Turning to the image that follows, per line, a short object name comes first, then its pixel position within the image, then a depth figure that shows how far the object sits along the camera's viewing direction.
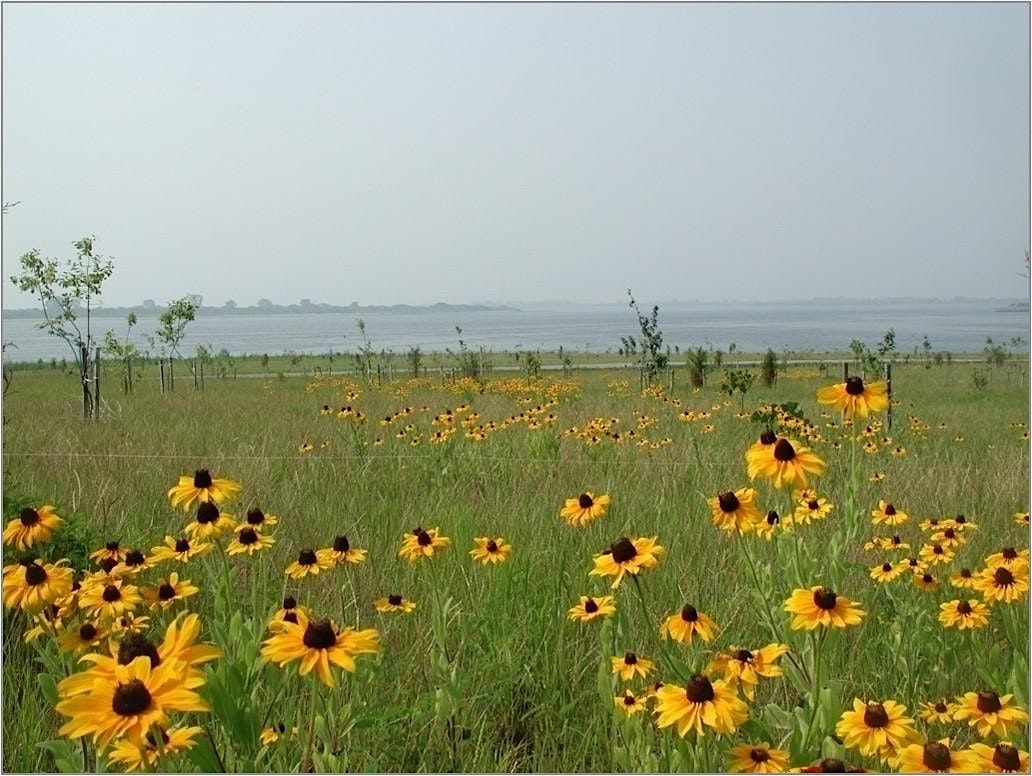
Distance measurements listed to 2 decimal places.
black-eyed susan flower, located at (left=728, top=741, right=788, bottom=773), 1.53
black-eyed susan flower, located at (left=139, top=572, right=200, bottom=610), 2.24
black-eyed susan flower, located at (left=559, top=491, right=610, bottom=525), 2.60
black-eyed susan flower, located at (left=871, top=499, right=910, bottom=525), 3.32
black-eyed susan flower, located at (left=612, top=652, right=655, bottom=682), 1.89
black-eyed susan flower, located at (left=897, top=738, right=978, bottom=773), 1.39
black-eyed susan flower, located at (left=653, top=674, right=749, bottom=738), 1.53
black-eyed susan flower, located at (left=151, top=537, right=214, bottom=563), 2.38
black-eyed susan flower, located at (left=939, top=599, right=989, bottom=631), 2.54
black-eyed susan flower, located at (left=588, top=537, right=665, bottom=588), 1.98
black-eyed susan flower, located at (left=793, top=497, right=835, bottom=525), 3.05
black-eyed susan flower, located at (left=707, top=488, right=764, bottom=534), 2.10
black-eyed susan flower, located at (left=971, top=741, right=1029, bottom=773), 1.38
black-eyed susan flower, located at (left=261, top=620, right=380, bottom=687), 1.50
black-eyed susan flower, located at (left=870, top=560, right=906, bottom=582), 2.77
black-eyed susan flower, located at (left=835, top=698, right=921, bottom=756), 1.62
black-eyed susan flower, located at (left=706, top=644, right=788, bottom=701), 1.75
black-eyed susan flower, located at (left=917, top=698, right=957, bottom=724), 2.04
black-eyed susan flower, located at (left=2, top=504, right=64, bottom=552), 2.35
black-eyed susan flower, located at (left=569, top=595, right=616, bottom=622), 2.08
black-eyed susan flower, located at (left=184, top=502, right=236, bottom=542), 2.23
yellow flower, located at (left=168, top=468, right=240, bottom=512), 2.38
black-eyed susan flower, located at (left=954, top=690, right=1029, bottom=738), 1.77
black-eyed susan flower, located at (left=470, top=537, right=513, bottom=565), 2.69
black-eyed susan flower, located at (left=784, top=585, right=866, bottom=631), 1.72
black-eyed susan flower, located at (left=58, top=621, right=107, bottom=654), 1.85
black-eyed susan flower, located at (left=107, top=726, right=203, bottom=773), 1.44
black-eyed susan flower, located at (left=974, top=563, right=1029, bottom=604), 2.47
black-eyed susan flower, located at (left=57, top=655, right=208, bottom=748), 1.20
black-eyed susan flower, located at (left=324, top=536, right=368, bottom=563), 2.40
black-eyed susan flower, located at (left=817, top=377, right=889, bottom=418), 2.24
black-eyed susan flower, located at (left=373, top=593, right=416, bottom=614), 2.50
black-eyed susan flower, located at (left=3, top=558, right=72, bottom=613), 1.92
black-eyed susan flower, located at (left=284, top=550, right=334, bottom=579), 2.37
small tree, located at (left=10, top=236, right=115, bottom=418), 10.73
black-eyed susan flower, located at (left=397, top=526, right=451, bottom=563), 2.49
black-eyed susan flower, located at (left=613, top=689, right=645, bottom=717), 1.86
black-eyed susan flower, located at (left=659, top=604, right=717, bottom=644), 1.88
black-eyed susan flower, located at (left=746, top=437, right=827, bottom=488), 2.08
